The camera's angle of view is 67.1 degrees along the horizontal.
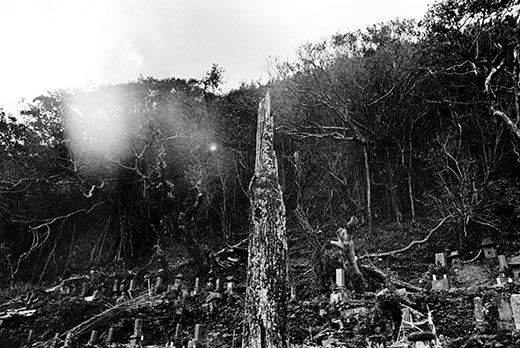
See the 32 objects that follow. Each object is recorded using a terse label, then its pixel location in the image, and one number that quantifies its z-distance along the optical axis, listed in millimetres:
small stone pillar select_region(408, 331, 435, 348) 4949
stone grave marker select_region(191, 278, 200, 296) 11712
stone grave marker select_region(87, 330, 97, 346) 10155
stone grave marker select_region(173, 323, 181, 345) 9391
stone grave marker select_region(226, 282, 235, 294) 11164
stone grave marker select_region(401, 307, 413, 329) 6526
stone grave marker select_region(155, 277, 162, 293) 12721
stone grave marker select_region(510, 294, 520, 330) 5815
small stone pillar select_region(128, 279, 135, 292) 13812
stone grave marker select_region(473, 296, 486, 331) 6309
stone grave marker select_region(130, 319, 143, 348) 9836
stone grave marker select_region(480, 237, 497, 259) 10500
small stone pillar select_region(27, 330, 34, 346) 11752
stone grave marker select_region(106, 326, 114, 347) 10179
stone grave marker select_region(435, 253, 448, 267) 10530
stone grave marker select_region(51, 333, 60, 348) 10505
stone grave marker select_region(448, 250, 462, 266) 10945
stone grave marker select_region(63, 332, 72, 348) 10338
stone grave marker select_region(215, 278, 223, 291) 11672
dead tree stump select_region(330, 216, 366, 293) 9656
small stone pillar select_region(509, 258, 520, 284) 9000
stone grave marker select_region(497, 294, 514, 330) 6164
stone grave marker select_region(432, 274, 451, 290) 8742
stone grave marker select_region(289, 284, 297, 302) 9445
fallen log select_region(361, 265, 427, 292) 9783
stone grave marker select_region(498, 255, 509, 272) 9426
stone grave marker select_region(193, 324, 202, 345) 8789
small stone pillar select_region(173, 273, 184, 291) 12353
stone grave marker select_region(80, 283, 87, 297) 14281
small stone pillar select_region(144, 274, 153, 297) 12370
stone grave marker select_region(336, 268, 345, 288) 9293
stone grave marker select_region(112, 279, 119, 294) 14179
